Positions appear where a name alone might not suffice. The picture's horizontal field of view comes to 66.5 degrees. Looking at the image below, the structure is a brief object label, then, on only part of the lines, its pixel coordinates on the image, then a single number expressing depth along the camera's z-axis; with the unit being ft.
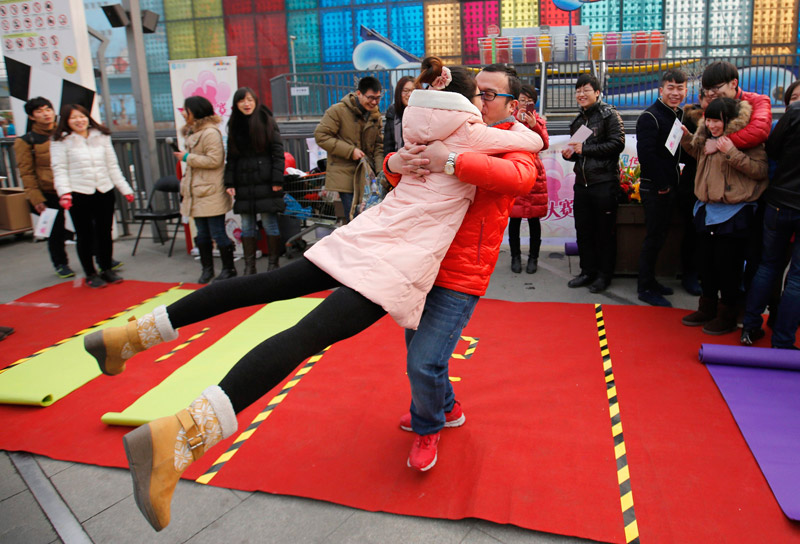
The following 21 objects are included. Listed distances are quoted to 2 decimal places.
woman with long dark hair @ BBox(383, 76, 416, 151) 16.12
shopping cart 20.80
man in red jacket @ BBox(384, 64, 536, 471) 7.98
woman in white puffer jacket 18.75
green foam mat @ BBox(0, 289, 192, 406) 11.85
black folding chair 24.27
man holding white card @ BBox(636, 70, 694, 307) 16.12
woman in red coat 16.46
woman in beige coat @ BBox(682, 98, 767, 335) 13.38
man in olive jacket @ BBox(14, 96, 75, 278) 20.39
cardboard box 26.84
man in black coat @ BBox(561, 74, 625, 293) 17.13
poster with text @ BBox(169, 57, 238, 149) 22.40
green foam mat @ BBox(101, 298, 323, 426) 11.01
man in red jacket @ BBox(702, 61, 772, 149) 13.24
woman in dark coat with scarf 18.76
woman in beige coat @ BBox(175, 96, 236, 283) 19.31
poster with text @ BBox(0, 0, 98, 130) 24.41
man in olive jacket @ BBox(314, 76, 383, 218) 18.85
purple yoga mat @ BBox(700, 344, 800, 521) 8.75
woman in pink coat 7.02
